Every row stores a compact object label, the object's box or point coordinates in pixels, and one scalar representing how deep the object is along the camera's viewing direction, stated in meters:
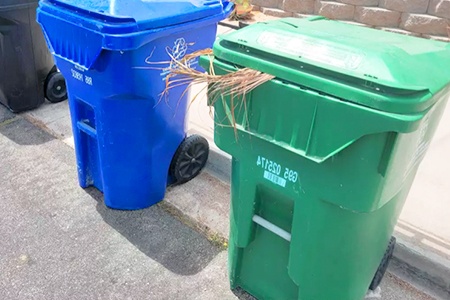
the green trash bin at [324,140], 1.38
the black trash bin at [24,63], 3.46
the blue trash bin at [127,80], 2.17
